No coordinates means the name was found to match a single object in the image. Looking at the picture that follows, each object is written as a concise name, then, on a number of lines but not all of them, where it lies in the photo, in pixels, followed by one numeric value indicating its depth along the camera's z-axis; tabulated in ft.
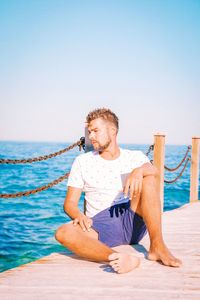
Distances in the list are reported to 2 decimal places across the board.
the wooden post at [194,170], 26.32
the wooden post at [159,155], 19.56
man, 9.62
